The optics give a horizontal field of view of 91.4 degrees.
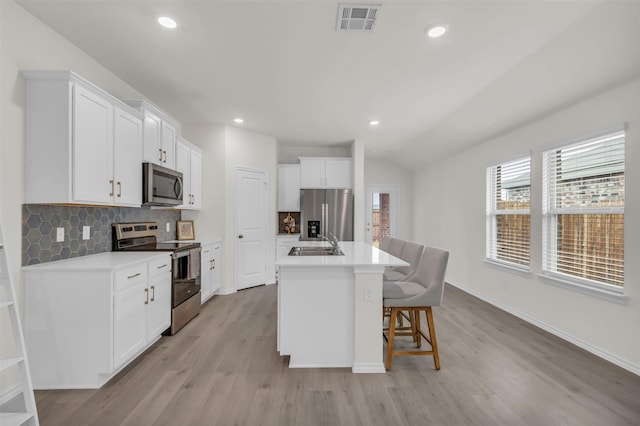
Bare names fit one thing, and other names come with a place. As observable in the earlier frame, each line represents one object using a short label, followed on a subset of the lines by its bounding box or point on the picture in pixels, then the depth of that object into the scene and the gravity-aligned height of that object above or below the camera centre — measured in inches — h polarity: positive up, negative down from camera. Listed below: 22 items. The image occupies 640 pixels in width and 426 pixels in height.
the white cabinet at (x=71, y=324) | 86.3 -31.3
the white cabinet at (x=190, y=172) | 160.9 +21.9
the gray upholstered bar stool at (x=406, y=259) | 121.0 -18.8
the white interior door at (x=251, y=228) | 200.2 -10.5
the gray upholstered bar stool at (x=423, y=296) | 99.0 -26.8
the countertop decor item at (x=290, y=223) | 239.9 -8.5
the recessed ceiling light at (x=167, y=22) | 88.2 +54.6
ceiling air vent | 82.5 +54.3
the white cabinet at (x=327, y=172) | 235.0 +30.3
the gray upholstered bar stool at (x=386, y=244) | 153.6 -15.8
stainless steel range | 126.7 -21.5
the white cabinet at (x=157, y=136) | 123.4 +32.6
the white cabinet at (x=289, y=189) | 236.8 +17.5
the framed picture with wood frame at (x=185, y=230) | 180.1 -10.7
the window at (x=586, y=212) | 107.5 +0.5
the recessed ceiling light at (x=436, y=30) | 89.6 +53.5
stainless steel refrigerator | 223.0 +0.2
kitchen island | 100.9 -32.0
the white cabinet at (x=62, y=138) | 86.6 +20.6
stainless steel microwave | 122.7 +10.9
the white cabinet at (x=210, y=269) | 164.4 -32.0
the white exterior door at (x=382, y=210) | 297.0 +2.3
